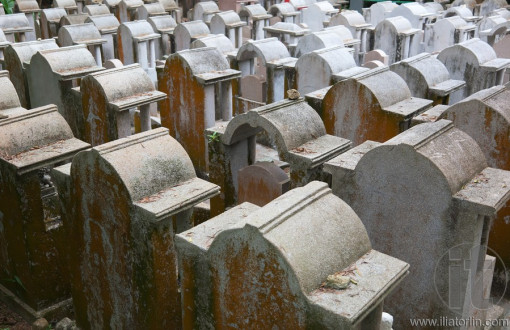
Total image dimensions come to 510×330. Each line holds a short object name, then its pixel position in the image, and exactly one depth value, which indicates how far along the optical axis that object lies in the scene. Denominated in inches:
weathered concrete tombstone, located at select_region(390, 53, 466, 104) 351.6
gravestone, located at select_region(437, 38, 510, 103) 396.8
